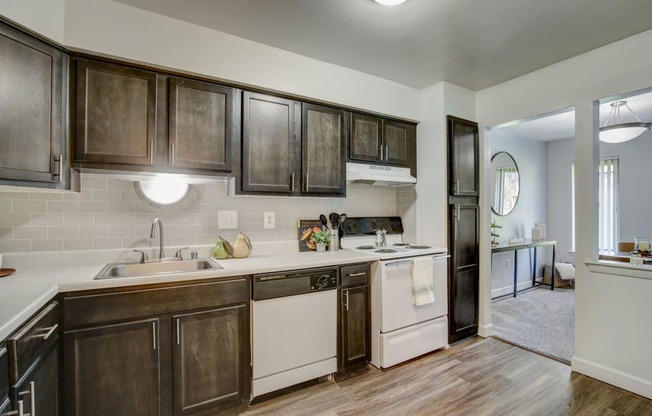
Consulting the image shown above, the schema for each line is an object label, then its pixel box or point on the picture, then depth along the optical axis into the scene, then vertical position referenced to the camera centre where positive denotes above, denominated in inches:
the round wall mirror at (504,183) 179.3 +16.0
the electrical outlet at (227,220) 93.3 -3.5
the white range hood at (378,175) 104.3 +12.8
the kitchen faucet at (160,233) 80.9 -6.7
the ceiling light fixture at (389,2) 66.6 +47.6
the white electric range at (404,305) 94.0 -32.8
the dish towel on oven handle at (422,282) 99.5 -25.2
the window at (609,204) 179.3 +2.8
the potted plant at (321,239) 104.6 -10.9
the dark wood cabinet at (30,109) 56.1 +20.7
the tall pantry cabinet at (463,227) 113.4 -7.5
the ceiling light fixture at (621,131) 119.9 +33.1
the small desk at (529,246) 153.6 -21.7
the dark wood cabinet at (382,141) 107.7 +26.3
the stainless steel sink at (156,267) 74.0 -15.7
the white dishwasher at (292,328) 76.7 -33.2
